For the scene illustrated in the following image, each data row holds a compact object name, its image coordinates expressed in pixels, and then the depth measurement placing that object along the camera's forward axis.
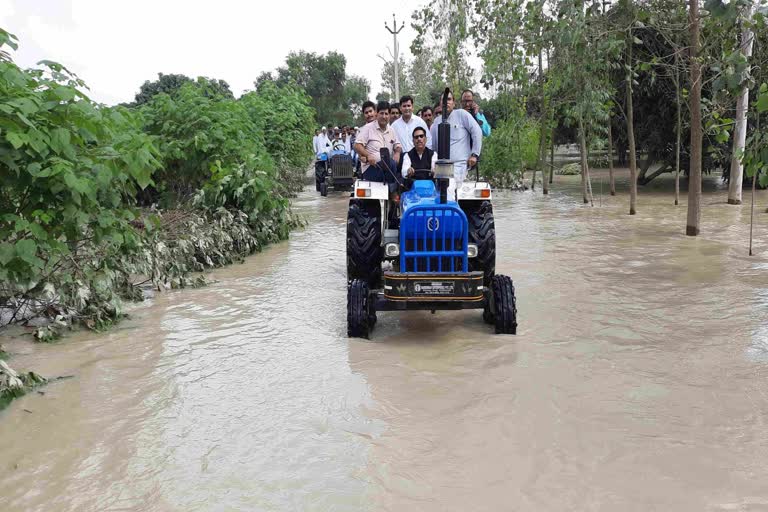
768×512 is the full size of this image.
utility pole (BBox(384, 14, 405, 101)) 37.53
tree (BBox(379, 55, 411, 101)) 52.31
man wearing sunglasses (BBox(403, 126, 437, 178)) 7.47
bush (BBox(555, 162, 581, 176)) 34.25
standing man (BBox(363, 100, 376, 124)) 10.29
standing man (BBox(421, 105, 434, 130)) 10.93
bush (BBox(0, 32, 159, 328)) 5.36
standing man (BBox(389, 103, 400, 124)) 11.07
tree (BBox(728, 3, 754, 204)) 14.72
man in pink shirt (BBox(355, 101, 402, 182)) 7.95
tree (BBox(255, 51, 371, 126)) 57.12
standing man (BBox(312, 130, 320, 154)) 24.60
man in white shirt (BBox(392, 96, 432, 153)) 9.34
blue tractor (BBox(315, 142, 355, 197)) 21.62
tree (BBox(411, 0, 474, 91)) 25.38
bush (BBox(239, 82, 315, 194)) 19.00
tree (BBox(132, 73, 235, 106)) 46.03
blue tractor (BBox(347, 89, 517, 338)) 6.38
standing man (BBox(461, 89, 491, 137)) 9.20
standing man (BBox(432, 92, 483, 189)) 8.70
